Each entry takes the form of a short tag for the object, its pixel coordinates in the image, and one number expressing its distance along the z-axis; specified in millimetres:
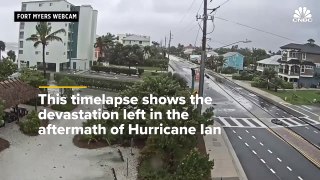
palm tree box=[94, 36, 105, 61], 58243
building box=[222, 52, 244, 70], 72446
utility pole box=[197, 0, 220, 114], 18535
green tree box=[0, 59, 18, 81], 30010
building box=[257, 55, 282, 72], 58062
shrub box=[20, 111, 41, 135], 19995
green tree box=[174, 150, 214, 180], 12299
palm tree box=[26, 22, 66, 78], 33604
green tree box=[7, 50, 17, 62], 71306
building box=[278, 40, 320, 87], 49318
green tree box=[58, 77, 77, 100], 27318
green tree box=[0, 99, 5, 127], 16488
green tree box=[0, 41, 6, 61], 78933
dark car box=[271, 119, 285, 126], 25284
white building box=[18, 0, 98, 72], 47626
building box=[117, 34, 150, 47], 90819
